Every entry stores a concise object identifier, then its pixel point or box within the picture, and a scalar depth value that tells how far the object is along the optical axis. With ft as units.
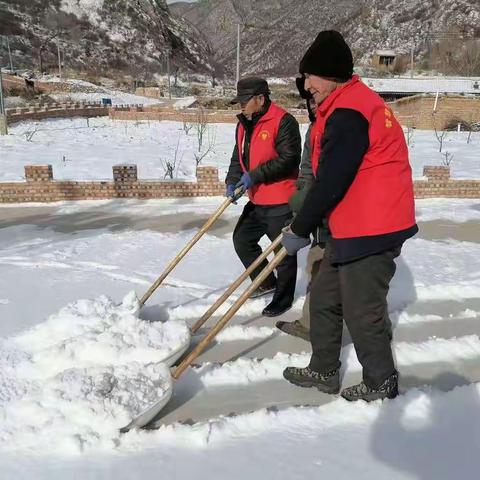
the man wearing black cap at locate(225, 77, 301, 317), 11.05
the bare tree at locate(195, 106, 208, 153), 65.24
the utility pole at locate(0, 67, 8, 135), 53.61
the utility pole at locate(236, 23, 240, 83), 80.95
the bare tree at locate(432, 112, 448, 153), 63.06
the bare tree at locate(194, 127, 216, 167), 45.88
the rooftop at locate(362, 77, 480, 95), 110.11
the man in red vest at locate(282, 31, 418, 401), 7.25
